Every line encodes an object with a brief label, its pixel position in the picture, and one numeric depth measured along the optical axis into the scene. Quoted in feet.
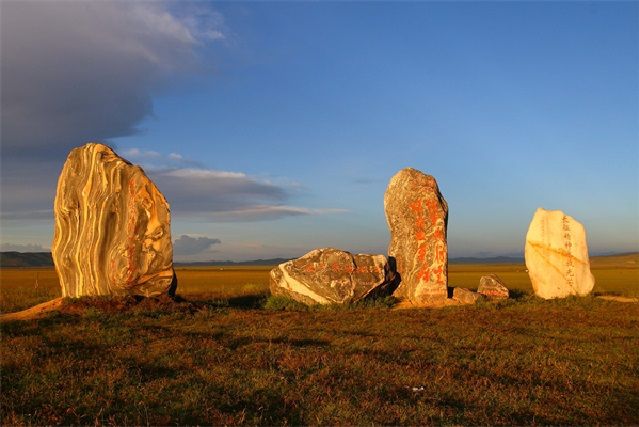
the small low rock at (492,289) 85.61
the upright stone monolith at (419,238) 79.00
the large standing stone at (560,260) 86.28
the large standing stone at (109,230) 68.69
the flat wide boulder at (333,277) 75.72
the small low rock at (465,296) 78.07
